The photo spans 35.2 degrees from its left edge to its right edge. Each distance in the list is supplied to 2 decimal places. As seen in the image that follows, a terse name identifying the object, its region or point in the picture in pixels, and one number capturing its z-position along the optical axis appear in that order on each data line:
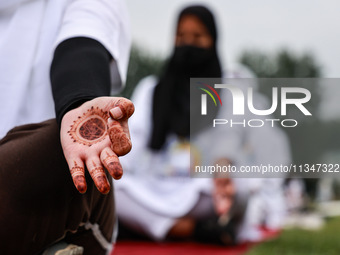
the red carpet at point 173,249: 2.09
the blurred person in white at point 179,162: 2.40
